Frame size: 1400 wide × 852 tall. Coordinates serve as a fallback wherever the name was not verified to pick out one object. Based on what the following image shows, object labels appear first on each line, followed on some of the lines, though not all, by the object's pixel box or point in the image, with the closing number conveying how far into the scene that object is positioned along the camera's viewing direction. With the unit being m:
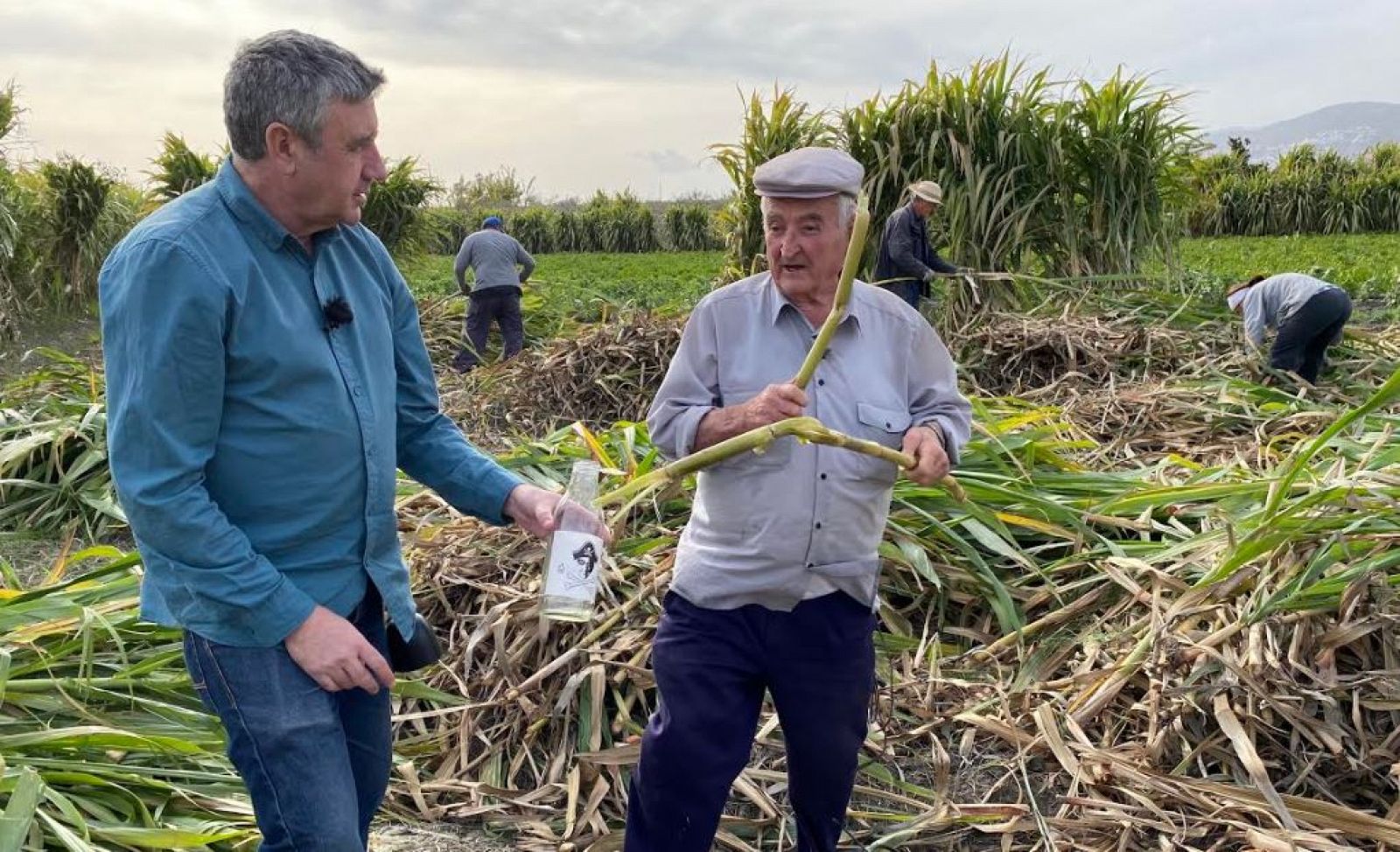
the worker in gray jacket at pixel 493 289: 9.60
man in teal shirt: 1.46
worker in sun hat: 7.83
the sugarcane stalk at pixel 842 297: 2.00
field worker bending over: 6.23
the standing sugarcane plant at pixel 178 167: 13.86
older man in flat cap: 2.12
